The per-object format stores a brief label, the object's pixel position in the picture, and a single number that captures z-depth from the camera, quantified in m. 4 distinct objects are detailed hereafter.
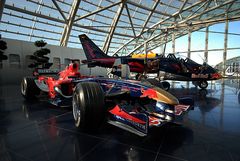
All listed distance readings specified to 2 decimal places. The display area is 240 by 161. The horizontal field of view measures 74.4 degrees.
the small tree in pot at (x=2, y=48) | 10.53
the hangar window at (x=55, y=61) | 14.91
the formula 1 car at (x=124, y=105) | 2.06
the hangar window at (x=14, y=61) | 12.19
